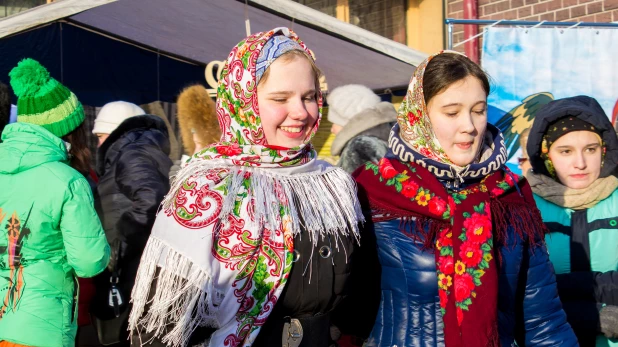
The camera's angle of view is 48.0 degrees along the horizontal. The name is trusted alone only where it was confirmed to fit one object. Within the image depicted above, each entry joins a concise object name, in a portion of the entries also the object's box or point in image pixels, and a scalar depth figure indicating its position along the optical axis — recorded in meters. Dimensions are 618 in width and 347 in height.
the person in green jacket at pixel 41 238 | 3.08
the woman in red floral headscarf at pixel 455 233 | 2.28
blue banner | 4.70
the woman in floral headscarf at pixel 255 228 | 1.90
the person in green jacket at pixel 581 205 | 3.09
